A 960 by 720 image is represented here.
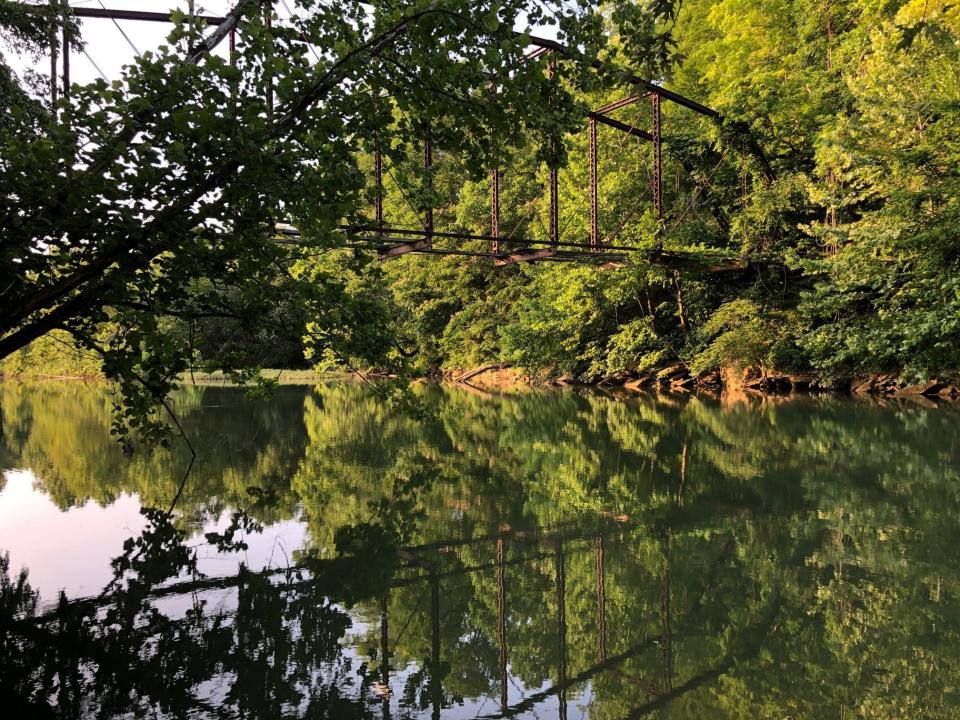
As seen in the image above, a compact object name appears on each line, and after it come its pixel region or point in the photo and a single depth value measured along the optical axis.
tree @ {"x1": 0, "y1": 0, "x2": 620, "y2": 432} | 4.02
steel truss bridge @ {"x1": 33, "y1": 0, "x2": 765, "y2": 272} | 13.26
